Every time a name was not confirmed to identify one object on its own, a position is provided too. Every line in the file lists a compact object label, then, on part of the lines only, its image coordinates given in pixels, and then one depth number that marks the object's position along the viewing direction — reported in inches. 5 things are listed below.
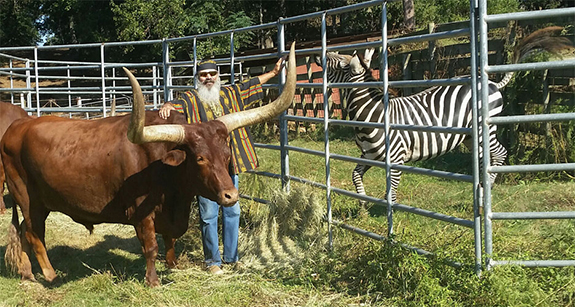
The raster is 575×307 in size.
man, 238.2
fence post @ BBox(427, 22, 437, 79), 405.8
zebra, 285.9
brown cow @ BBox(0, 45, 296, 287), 203.9
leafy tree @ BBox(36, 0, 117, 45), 1295.5
